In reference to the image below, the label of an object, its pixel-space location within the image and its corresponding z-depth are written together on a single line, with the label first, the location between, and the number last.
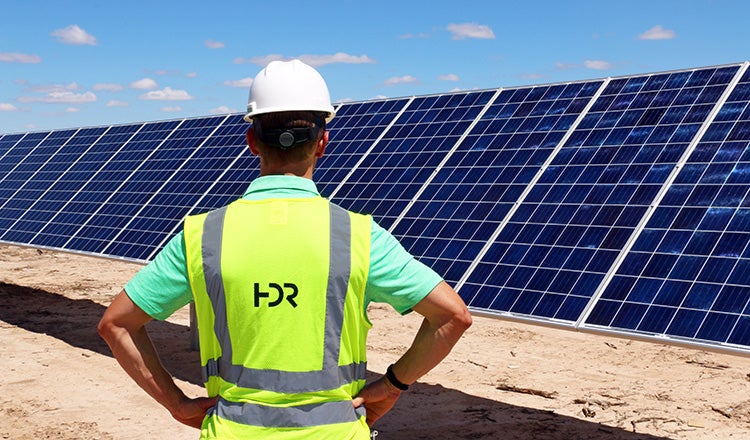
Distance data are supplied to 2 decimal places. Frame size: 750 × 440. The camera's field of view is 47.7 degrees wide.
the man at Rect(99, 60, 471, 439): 3.45
